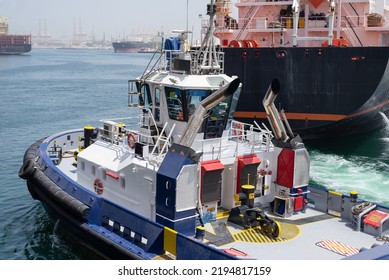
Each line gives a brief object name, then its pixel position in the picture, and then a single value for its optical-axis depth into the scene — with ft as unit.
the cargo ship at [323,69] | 82.28
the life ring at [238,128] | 43.96
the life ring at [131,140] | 39.63
